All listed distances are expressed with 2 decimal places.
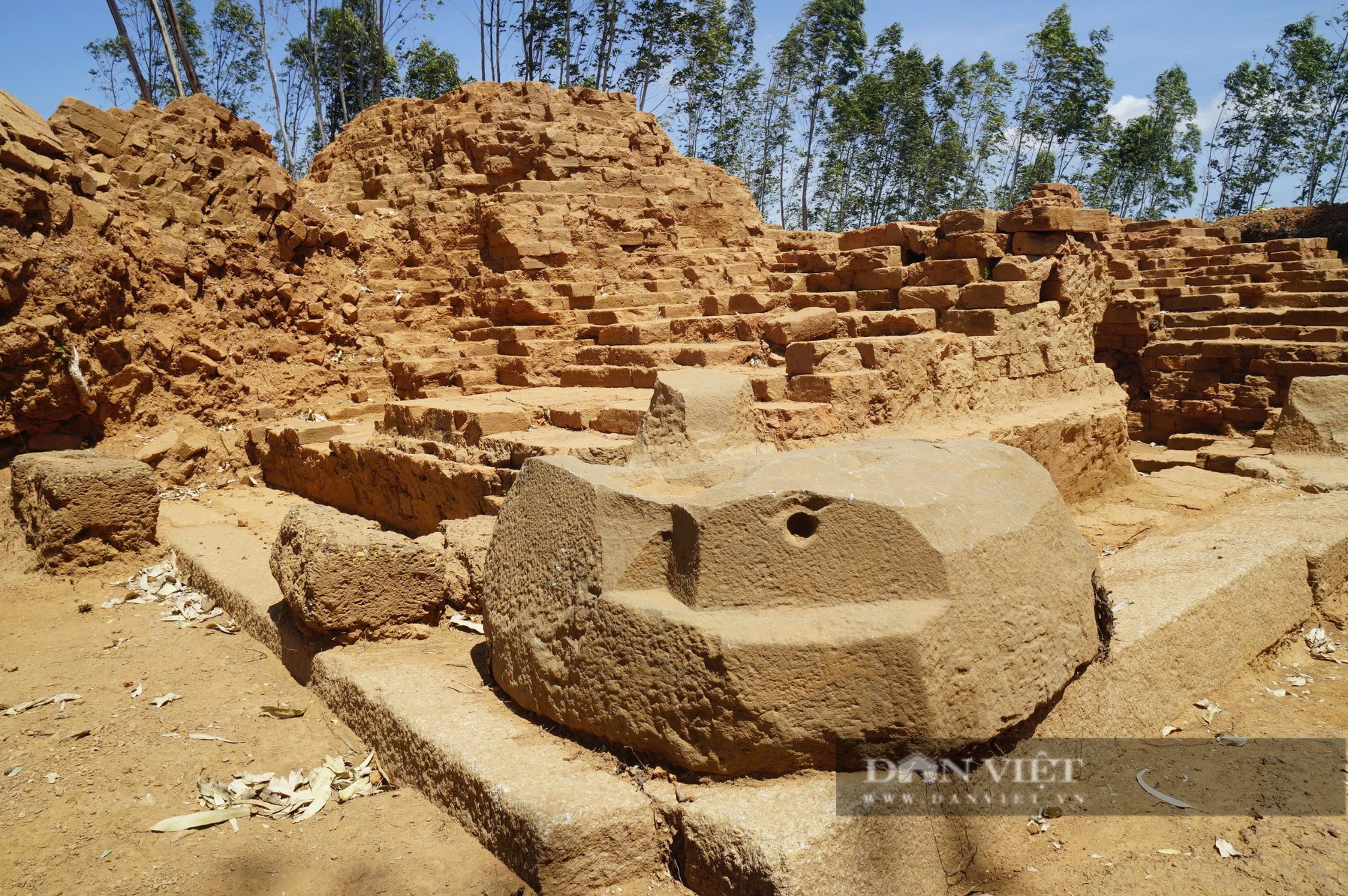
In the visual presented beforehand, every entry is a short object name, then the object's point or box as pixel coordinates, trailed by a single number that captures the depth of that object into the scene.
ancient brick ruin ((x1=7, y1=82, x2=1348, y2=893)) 2.05
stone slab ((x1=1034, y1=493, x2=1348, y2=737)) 2.58
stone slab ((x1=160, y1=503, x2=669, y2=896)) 2.02
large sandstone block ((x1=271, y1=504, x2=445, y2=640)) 3.15
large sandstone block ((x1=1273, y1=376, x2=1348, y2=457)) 5.77
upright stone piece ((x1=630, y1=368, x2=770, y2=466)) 3.01
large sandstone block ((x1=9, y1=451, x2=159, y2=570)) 4.64
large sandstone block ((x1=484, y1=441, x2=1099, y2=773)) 1.99
